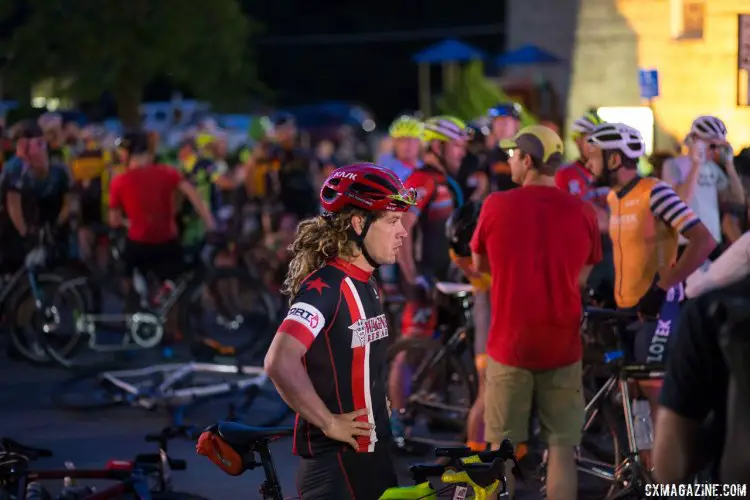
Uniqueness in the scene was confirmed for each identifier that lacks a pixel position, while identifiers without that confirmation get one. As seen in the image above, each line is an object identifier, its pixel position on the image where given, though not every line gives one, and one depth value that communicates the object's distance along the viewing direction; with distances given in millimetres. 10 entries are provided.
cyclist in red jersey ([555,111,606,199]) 10750
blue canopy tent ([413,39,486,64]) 32250
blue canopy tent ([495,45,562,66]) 28844
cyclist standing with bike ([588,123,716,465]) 8102
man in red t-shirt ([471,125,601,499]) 7254
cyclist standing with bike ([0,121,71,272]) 14414
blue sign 12750
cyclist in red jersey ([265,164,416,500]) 5039
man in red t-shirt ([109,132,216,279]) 13977
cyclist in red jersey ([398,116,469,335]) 10797
